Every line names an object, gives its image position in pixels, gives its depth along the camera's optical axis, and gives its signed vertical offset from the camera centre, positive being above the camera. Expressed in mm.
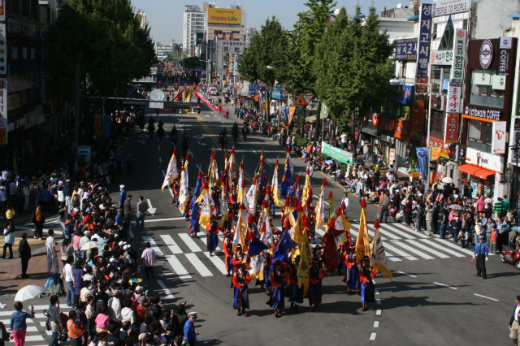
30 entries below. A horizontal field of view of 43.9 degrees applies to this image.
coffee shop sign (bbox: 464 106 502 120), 34931 -1245
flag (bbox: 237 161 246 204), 25844 -4370
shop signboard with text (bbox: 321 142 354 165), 39500 -4216
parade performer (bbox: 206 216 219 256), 23938 -5632
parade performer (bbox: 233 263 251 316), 18047 -5672
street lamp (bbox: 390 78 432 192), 35050 -3558
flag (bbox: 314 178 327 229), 27088 -5302
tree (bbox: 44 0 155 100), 46406 +2014
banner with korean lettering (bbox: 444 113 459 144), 38750 -2194
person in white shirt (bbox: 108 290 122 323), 15299 -5410
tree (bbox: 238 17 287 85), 75375 +3748
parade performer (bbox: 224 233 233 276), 21203 -5464
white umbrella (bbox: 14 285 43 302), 14087 -4742
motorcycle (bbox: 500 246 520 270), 24812 -6410
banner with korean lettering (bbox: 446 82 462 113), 38409 -430
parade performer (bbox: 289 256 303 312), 18422 -5790
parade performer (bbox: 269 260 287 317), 18094 -5546
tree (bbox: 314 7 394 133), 44594 +1064
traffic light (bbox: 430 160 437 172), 38094 -4506
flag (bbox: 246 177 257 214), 27562 -4871
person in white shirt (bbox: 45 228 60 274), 19828 -5444
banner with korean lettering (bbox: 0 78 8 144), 33938 -1848
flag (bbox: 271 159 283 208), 29891 -4844
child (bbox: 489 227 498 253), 26692 -6133
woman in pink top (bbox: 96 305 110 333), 14506 -5421
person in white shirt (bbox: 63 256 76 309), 18125 -5694
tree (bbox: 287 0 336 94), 54781 +3326
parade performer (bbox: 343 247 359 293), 19875 -5618
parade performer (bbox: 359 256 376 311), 18703 -5607
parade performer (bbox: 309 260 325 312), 18562 -5696
